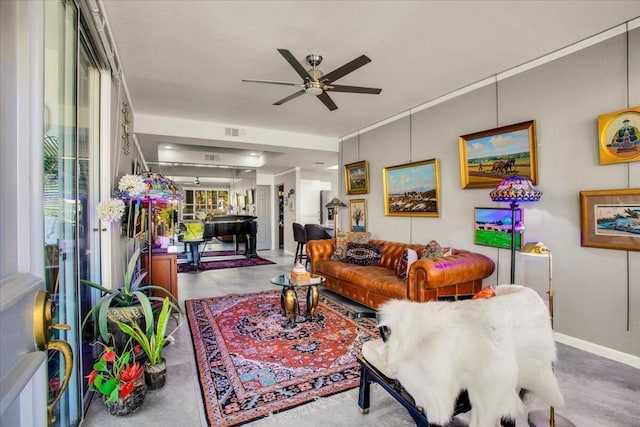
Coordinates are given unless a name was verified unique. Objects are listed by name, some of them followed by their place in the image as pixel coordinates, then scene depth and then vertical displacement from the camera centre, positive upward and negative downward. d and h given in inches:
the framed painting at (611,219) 99.0 -2.4
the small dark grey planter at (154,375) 85.4 -44.7
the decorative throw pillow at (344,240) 193.1 -16.5
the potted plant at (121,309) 78.4 -25.7
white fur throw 52.6 -24.9
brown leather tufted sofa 122.5 -30.2
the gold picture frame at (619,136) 98.4 +25.4
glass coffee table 132.7 -37.2
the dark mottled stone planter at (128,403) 73.8 -45.5
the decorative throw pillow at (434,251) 141.9 -17.7
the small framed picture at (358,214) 226.4 +0.7
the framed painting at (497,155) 126.1 +26.3
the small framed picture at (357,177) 223.3 +28.8
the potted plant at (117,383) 73.1 -40.4
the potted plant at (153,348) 84.8 -36.8
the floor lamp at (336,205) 231.7 +7.7
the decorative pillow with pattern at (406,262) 145.2 -23.0
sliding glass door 57.1 +6.8
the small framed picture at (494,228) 131.6 -6.6
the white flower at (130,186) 102.4 +10.8
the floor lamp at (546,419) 67.5 -47.9
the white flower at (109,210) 87.1 +2.3
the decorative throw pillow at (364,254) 181.0 -23.9
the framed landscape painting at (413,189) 169.6 +15.2
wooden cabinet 146.8 -26.3
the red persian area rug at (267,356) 81.9 -48.9
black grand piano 323.6 -14.5
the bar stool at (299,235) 277.5 -18.5
